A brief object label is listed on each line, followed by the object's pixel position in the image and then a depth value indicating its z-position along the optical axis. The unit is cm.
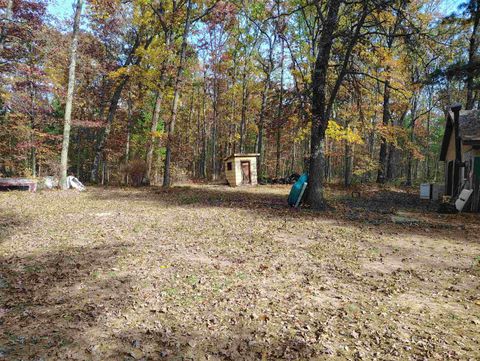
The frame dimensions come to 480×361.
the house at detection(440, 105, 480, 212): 1142
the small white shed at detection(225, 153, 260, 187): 2114
